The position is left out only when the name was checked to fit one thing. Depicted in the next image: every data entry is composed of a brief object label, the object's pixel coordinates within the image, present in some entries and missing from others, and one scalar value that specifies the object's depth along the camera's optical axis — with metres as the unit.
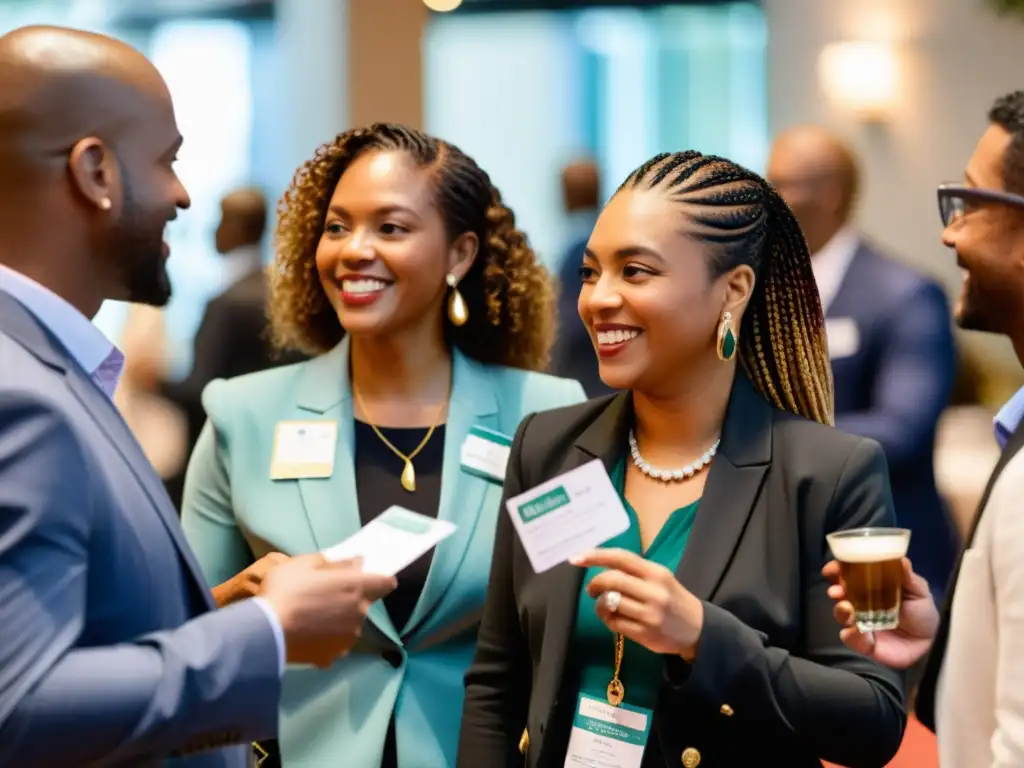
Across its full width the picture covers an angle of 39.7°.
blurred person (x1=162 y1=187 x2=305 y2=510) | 5.23
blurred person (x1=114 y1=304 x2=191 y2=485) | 5.48
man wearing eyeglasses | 1.66
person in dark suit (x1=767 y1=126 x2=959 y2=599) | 4.30
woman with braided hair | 2.08
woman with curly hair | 2.73
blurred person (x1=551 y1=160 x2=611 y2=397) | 5.22
